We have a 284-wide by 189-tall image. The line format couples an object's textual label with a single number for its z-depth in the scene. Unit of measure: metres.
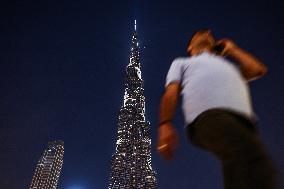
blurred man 1.33
